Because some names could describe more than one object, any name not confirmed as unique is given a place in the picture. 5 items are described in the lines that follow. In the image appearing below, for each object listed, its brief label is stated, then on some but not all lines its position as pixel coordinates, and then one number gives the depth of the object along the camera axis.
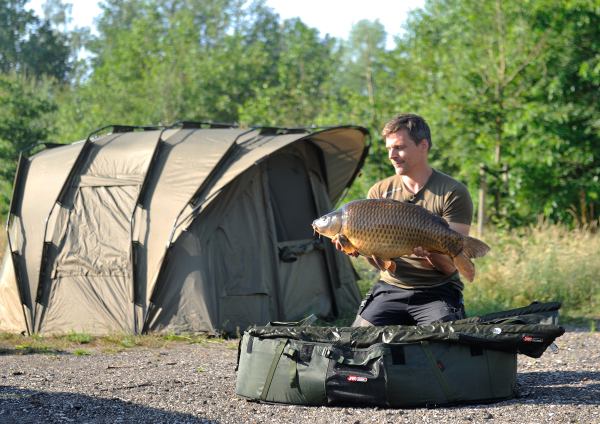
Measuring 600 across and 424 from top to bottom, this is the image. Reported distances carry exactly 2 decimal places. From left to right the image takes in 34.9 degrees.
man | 6.14
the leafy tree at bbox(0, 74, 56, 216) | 19.03
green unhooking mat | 5.68
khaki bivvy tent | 10.05
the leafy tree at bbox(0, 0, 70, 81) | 56.31
